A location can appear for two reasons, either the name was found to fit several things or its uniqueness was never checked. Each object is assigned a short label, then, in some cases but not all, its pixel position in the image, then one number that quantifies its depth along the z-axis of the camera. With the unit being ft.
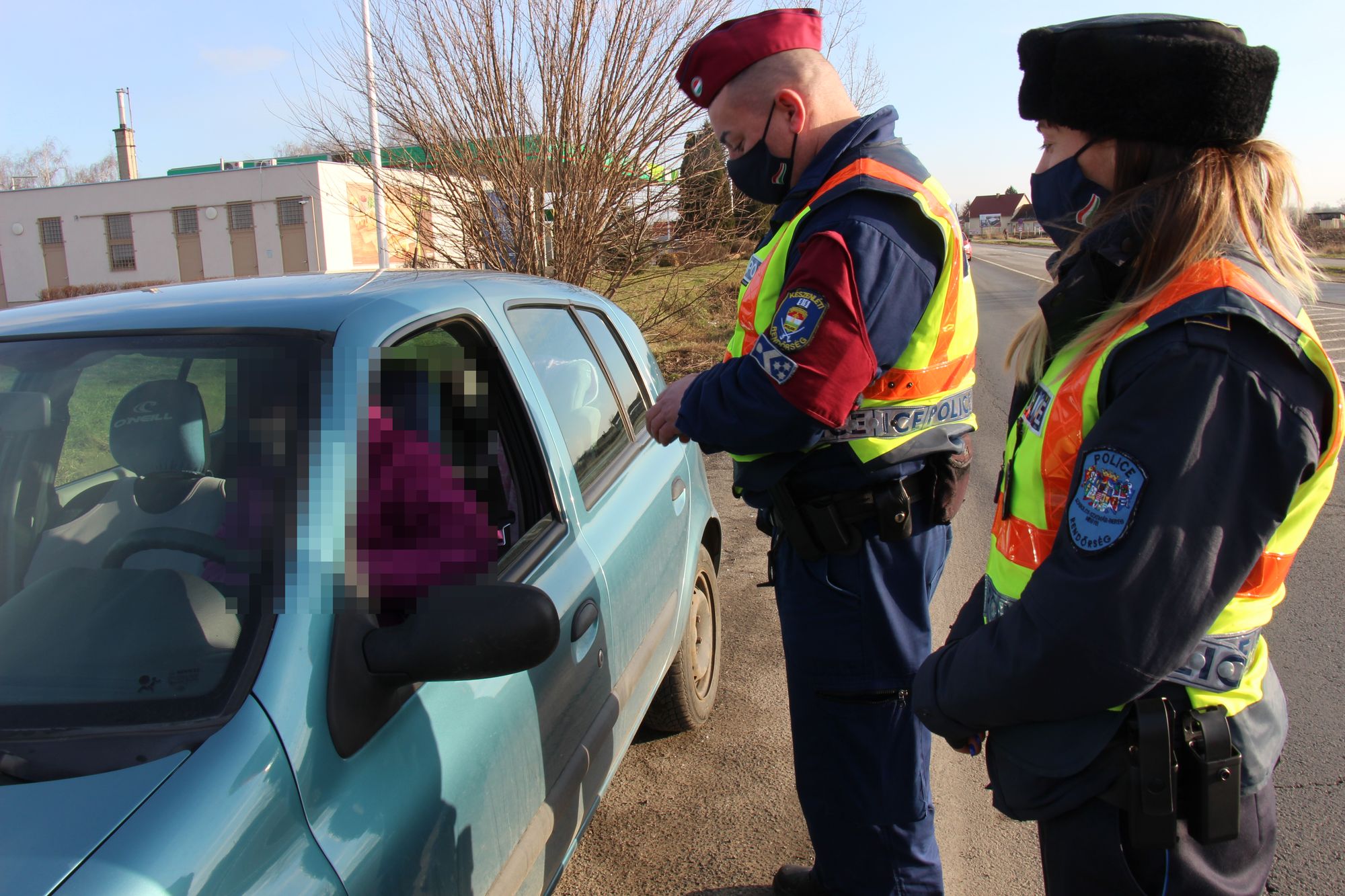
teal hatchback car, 3.99
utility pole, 27.25
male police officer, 6.27
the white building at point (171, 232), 127.95
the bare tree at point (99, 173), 223.30
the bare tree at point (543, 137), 26.89
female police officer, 3.69
